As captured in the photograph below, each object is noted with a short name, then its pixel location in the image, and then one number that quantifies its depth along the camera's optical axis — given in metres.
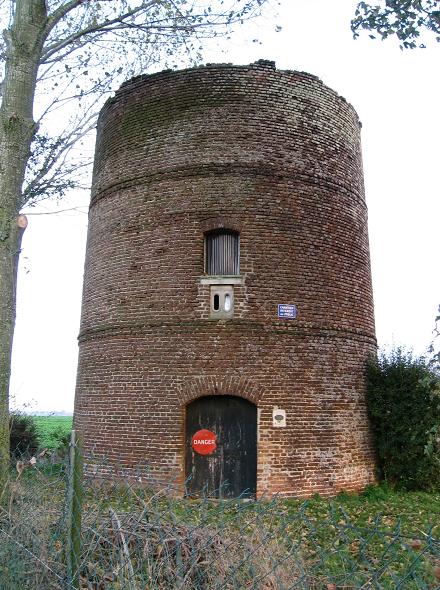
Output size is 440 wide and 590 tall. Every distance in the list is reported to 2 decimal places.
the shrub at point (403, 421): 12.49
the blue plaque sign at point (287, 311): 11.79
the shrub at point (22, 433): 16.99
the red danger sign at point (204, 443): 11.42
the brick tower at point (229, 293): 11.43
